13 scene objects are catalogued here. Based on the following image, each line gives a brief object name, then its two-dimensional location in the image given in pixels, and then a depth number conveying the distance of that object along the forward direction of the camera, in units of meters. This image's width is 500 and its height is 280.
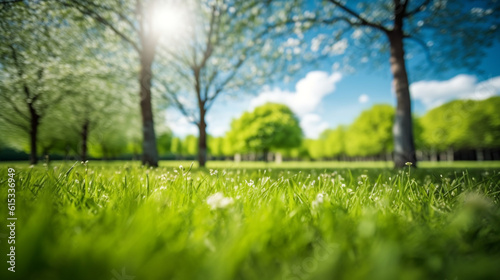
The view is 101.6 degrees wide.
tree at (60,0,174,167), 7.19
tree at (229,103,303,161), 34.69
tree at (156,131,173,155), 58.38
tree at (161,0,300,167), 8.48
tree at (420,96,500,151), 31.88
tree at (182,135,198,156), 73.57
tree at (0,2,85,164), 4.78
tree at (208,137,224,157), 72.50
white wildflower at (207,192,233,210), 0.98
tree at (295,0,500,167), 7.08
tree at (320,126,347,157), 60.19
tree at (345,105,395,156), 35.78
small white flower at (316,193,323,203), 1.20
